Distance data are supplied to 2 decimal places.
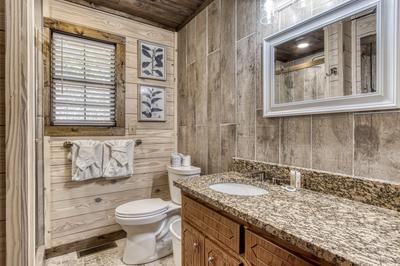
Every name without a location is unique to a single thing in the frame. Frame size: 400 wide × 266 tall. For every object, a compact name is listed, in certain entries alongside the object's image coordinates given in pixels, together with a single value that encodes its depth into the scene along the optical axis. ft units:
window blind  6.82
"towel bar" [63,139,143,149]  6.90
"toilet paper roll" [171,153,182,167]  7.63
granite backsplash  3.18
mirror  3.29
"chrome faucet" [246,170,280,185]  4.95
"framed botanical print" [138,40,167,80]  8.13
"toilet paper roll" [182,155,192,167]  7.60
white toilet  6.17
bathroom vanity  2.19
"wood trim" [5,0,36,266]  1.92
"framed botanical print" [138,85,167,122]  8.15
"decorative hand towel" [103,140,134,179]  7.26
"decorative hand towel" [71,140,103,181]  6.77
